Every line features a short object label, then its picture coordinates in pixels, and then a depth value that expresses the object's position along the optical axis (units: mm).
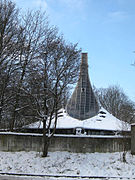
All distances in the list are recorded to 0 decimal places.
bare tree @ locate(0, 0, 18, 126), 18098
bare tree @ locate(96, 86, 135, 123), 45656
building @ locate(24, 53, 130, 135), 24656
